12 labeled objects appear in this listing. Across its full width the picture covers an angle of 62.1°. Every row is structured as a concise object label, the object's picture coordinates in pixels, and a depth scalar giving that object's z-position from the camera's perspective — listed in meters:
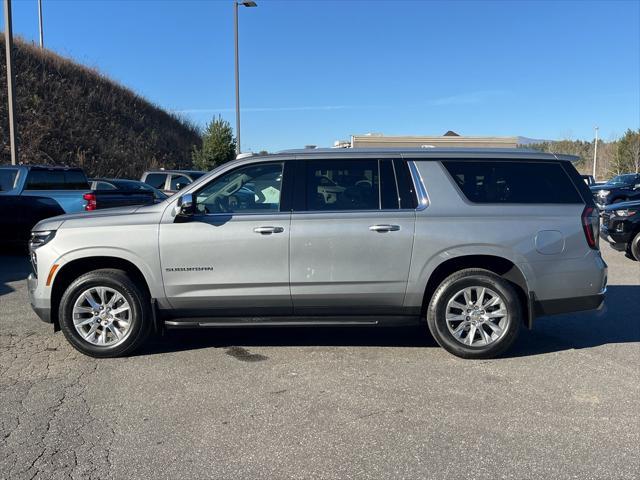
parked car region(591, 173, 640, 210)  21.20
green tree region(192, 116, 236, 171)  26.83
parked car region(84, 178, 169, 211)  10.07
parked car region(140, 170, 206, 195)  16.81
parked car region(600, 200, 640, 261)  10.32
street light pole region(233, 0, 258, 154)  18.19
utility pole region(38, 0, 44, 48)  41.11
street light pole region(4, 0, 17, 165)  13.36
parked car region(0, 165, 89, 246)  10.25
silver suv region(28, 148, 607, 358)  4.83
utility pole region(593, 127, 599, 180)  56.10
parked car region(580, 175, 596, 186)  25.72
